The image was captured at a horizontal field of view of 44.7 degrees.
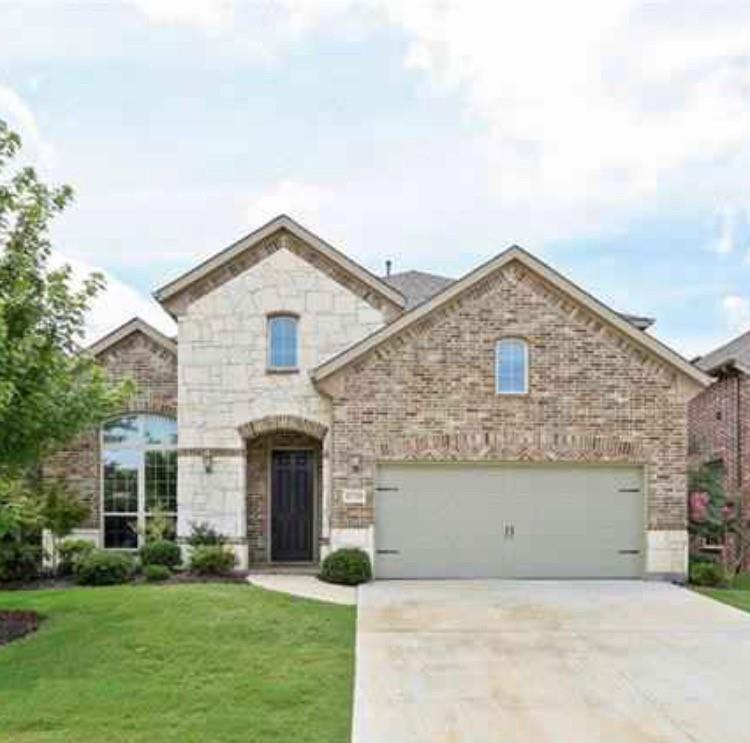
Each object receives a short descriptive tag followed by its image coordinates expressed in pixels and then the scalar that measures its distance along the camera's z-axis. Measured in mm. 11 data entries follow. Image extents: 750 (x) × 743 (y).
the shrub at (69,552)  17672
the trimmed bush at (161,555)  17656
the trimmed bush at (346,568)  16344
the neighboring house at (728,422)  20219
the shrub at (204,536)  17922
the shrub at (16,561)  17188
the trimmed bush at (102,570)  16359
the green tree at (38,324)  11836
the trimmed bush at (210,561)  17203
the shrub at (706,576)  16906
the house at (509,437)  17266
